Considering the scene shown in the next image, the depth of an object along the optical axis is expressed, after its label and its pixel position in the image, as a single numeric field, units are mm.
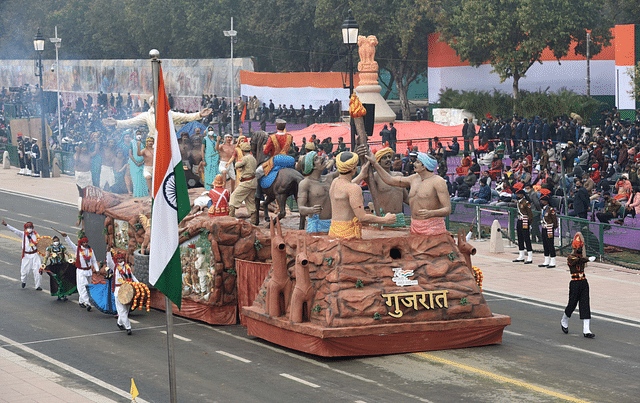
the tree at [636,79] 47531
